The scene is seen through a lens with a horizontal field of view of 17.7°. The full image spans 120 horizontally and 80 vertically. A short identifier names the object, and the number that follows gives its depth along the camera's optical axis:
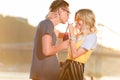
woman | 4.17
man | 3.83
